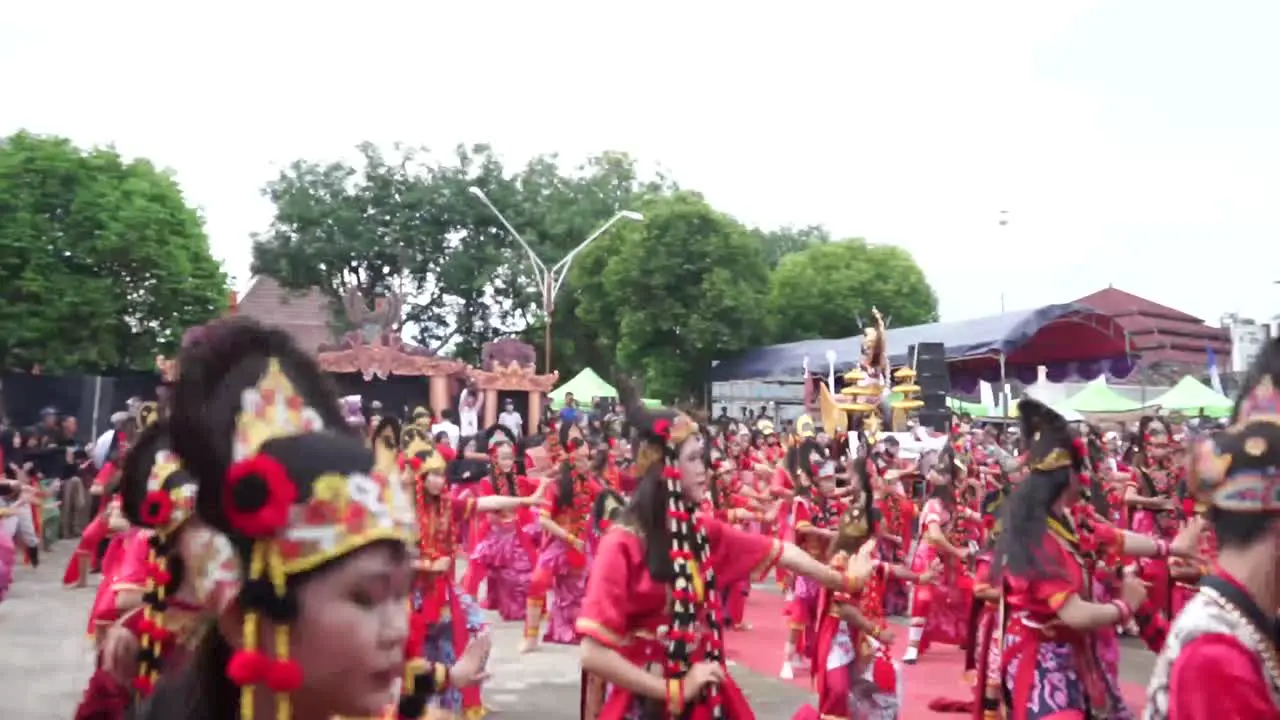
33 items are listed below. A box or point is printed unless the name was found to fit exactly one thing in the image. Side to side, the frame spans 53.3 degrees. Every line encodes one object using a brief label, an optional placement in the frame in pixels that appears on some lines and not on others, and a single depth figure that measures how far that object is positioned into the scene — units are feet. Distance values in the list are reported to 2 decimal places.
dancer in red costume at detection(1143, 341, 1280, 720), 9.57
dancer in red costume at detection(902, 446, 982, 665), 39.96
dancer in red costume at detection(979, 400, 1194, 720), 16.88
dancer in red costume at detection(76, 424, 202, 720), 11.66
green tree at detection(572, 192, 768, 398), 128.88
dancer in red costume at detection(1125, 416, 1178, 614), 35.68
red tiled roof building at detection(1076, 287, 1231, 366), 153.28
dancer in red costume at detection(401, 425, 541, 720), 25.39
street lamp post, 98.58
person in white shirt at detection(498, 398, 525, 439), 90.43
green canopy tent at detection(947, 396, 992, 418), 105.41
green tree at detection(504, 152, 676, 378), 144.66
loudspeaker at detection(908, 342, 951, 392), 67.10
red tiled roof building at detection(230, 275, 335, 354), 155.74
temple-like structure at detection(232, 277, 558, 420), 115.14
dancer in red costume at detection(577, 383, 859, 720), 13.87
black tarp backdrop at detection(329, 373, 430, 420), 116.74
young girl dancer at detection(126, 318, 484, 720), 6.66
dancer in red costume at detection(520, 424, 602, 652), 39.65
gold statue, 94.63
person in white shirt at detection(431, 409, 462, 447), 62.21
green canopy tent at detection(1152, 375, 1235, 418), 85.05
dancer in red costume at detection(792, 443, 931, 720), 22.03
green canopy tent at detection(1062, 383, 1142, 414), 88.12
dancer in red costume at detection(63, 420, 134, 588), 22.29
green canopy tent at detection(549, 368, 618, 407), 108.37
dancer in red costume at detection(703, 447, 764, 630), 43.24
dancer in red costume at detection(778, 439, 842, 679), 31.78
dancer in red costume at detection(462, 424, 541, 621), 44.73
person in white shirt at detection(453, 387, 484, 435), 97.30
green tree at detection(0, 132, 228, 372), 89.92
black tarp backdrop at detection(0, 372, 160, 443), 77.30
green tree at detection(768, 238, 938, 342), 164.35
